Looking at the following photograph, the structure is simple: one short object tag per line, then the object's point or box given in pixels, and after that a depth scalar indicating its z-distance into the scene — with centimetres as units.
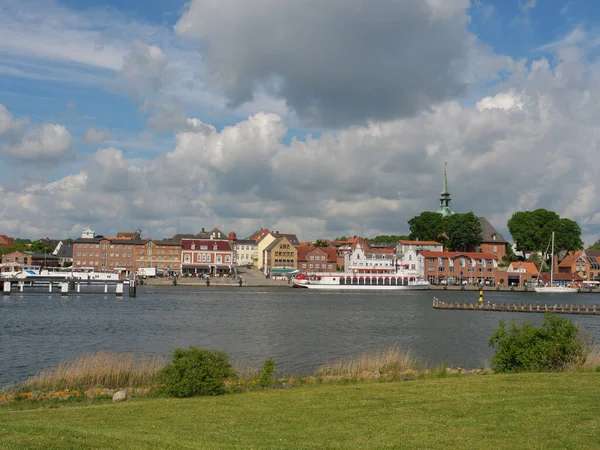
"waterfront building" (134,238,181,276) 13750
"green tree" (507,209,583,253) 13662
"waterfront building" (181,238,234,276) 13900
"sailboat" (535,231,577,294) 12438
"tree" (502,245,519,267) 15169
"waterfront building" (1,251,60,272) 14912
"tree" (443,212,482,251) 14525
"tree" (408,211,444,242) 15375
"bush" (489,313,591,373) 2198
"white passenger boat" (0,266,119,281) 10200
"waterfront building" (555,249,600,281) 14638
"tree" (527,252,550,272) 14375
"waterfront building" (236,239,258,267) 16338
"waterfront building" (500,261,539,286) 13588
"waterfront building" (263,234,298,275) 14475
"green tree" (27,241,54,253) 17159
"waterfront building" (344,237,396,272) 12835
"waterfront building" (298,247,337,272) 14550
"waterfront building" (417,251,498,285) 13438
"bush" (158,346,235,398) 1866
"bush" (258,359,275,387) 2066
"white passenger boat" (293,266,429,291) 11806
